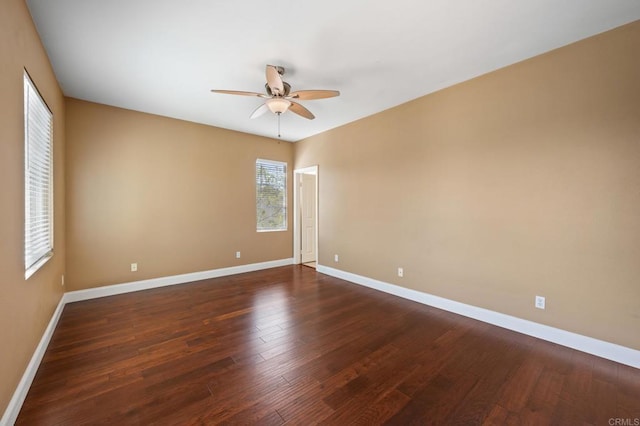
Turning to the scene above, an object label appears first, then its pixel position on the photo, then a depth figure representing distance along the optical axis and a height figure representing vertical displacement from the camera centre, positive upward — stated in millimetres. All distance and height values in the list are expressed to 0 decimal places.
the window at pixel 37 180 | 1980 +224
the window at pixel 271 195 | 5371 +241
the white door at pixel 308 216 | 5932 -229
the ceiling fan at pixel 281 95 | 2445 +1140
